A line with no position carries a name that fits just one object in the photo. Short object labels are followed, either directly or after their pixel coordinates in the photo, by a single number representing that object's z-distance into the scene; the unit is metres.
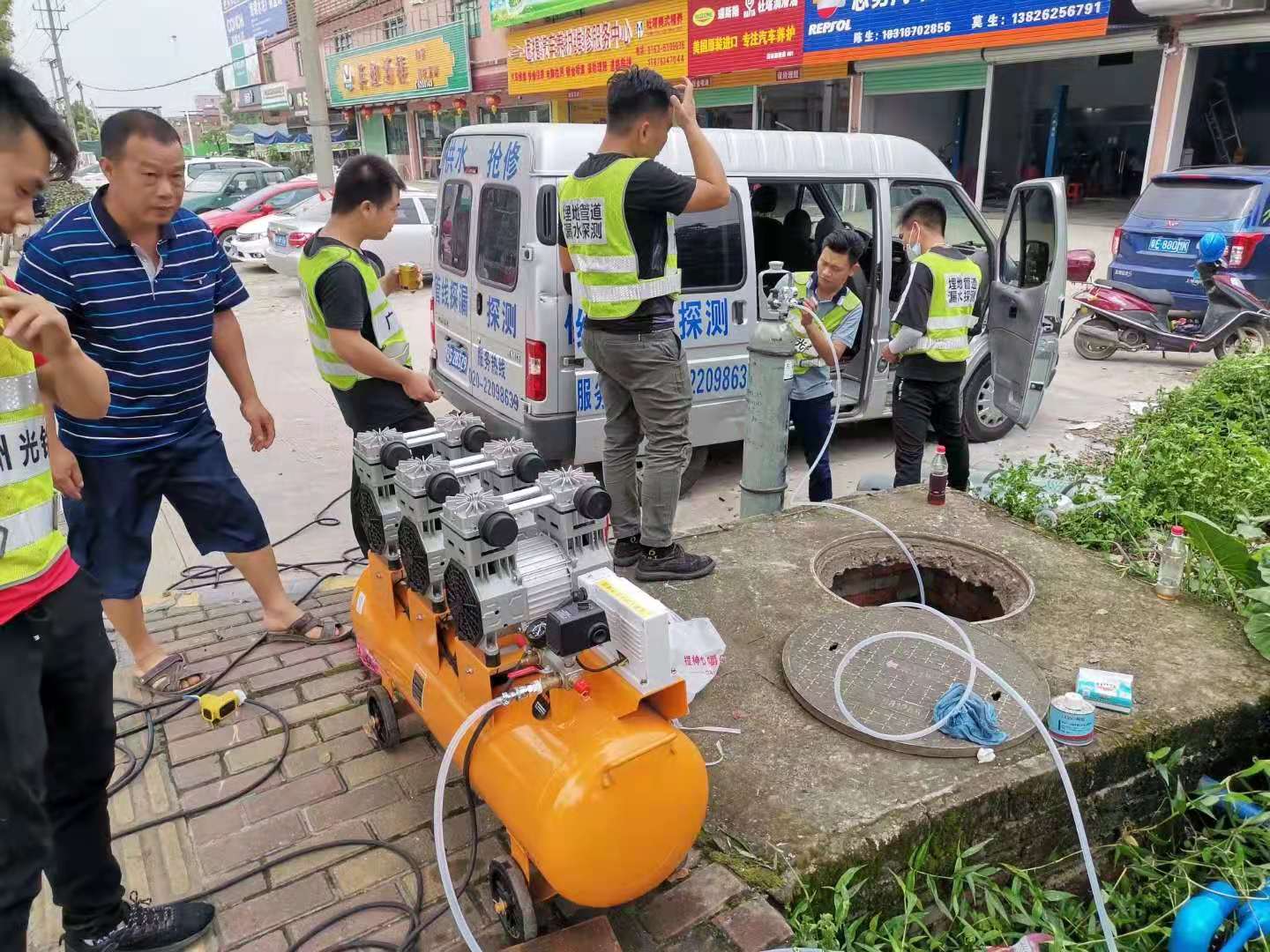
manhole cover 2.84
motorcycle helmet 8.56
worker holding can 3.28
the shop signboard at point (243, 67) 51.06
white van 4.87
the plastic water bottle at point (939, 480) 4.47
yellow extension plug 3.07
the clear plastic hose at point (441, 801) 1.90
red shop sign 17.23
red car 16.16
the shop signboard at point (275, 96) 45.81
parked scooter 8.30
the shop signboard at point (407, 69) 28.50
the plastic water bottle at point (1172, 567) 3.56
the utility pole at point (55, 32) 47.47
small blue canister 2.68
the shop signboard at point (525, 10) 22.31
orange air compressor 1.96
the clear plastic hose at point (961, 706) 2.24
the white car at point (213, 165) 19.86
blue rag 2.72
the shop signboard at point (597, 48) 20.02
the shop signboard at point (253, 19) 45.10
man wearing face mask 4.59
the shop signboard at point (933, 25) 13.04
